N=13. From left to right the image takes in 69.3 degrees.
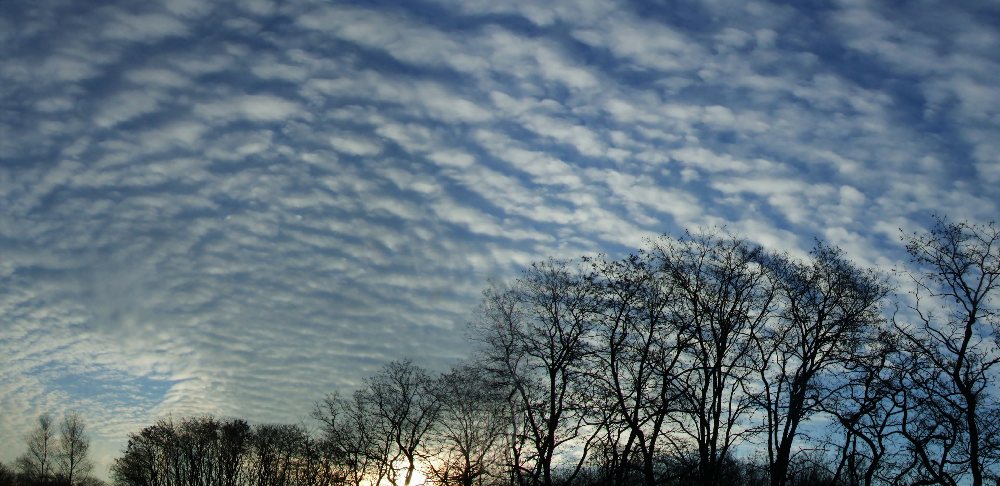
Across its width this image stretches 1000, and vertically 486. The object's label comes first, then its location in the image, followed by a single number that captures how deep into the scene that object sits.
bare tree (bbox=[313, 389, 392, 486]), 55.16
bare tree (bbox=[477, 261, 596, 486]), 34.41
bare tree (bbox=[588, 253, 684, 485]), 31.25
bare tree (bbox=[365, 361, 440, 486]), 52.88
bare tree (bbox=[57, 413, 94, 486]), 114.62
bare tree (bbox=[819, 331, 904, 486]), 28.58
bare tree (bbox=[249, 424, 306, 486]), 84.12
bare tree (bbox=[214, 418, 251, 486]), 86.31
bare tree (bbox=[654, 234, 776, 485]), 30.75
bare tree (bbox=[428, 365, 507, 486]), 37.88
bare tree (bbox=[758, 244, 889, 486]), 29.94
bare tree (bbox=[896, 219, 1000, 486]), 26.61
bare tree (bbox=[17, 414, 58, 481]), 115.38
